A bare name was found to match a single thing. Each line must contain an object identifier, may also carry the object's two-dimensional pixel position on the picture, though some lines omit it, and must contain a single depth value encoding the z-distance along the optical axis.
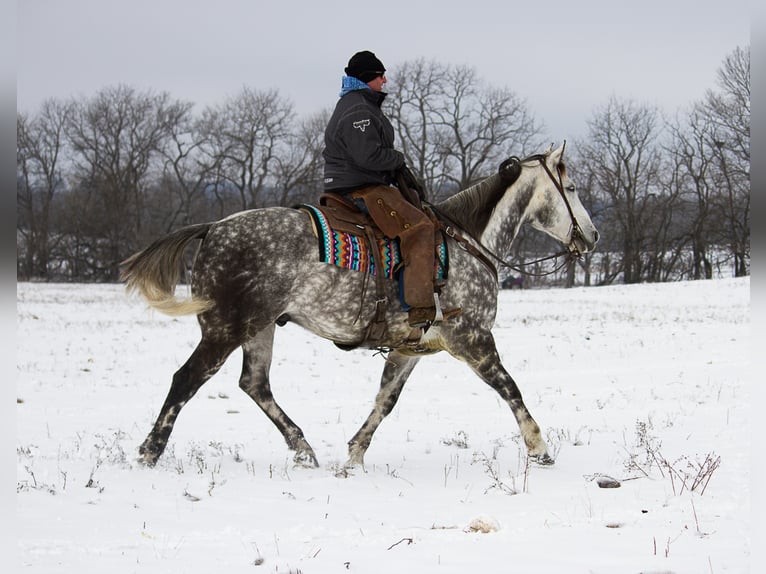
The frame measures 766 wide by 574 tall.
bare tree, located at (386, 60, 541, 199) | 51.25
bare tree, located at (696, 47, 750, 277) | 36.59
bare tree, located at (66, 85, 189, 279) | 55.00
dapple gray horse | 6.06
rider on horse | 6.16
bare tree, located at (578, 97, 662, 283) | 55.97
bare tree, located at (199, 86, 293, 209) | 53.28
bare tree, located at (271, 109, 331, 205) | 50.75
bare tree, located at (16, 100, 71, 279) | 50.59
